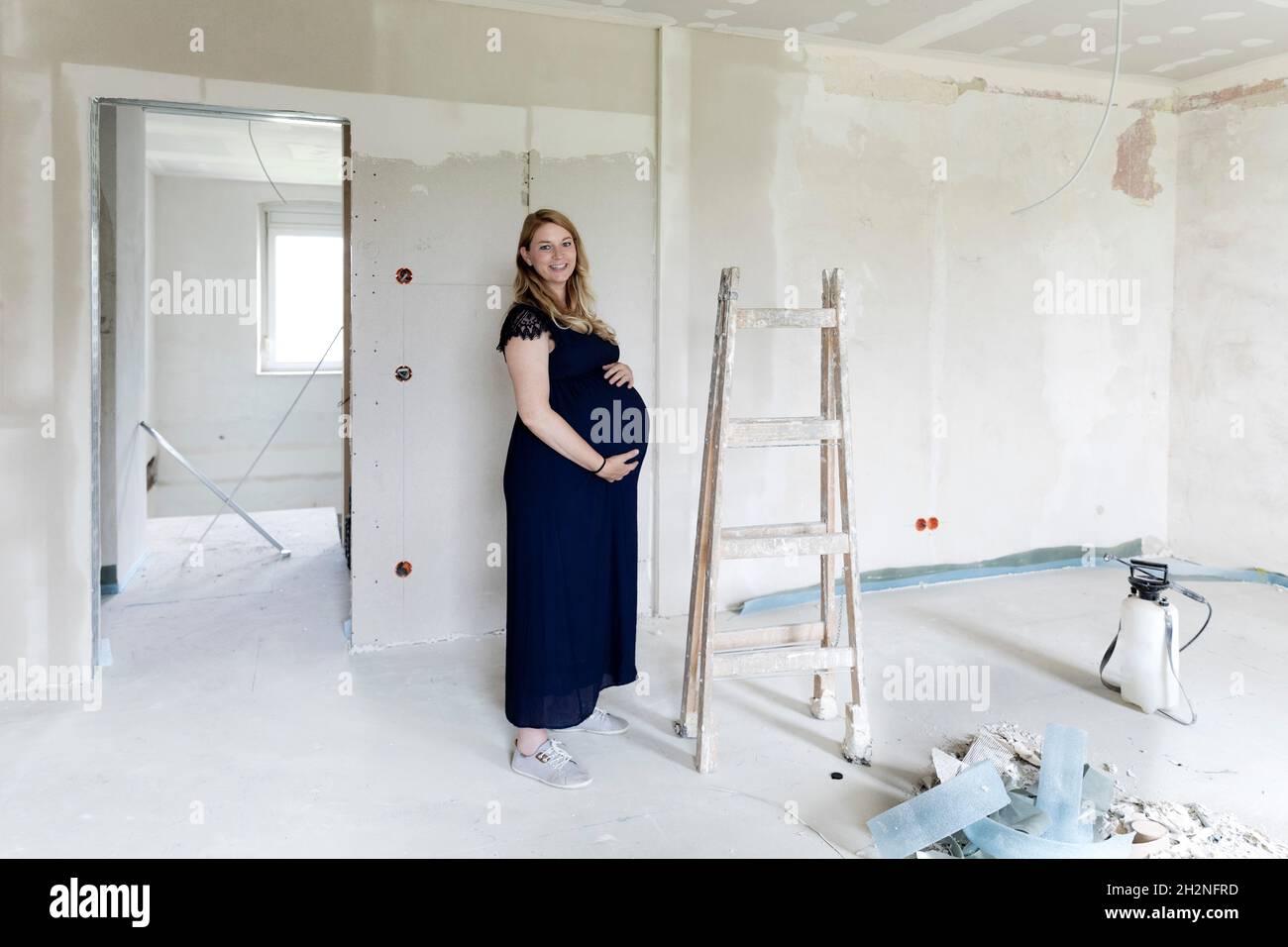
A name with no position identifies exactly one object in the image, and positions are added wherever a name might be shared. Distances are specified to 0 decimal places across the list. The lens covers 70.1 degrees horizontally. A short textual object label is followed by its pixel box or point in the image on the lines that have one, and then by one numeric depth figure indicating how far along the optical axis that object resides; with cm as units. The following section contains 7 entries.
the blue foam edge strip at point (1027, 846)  189
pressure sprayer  281
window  748
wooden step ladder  242
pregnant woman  233
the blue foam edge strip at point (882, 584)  392
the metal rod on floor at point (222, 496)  441
